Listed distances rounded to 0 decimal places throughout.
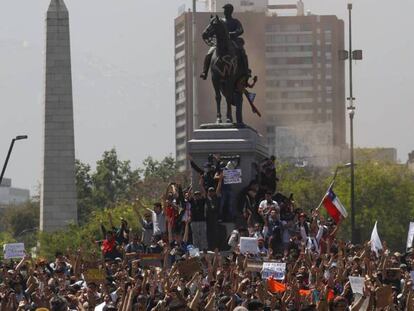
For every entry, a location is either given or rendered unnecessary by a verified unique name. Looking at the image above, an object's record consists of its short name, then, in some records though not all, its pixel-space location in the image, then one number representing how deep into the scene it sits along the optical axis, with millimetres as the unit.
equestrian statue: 43688
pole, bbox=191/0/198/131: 89125
